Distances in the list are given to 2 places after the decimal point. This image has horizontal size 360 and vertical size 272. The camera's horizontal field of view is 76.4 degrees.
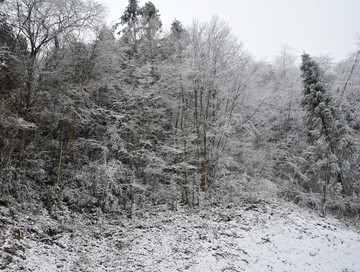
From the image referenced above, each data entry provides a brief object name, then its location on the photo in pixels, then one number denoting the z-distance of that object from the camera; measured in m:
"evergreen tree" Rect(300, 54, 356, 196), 14.39
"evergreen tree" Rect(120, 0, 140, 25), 16.69
